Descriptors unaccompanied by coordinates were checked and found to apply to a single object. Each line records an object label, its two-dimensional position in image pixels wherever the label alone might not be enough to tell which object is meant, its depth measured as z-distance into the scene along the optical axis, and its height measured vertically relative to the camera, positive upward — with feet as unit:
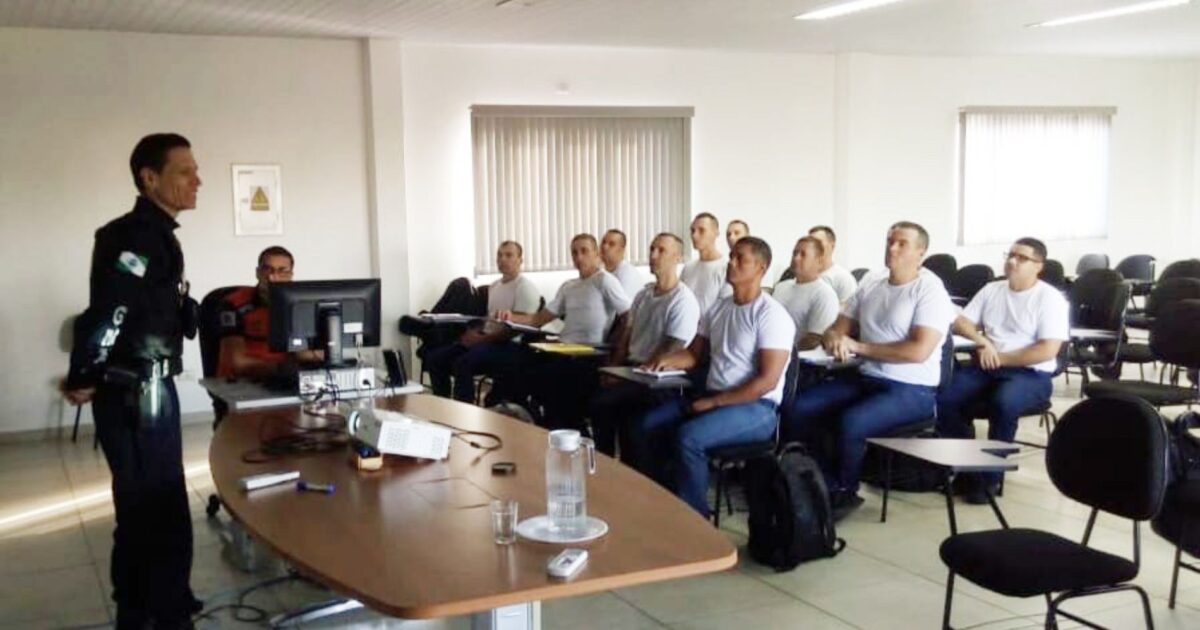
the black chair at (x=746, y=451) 15.42 -3.40
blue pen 9.52 -2.34
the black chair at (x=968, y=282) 29.25 -2.05
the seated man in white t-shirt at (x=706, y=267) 24.30 -1.28
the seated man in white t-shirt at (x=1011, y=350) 18.35 -2.48
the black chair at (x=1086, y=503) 9.67 -2.83
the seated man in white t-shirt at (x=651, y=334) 18.54 -2.12
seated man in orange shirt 15.81 -1.60
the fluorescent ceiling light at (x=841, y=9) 24.86 +4.59
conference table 7.16 -2.38
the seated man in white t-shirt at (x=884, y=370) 17.03 -2.58
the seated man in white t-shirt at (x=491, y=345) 23.97 -2.91
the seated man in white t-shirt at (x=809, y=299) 20.13 -1.68
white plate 8.00 -2.35
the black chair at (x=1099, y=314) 23.71 -2.45
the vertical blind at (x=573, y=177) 29.40 +0.97
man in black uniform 10.78 -1.51
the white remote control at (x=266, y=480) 9.60 -2.30
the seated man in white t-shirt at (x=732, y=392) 15.35 -2.61
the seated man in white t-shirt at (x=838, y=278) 23.47 -1.50
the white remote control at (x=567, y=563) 7.29 -2.35
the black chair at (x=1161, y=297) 23.84 -2.09
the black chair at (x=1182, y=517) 11.85 -3.42
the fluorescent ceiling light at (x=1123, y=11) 26.45 +4.73
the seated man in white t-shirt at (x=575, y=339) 21.65 -2.65
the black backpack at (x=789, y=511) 14.60 -4.05
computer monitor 13.71 -1.24
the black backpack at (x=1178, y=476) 12.01 -3.06
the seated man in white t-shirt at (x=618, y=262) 24.97 -1.15
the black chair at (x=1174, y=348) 17.88 -2.39
